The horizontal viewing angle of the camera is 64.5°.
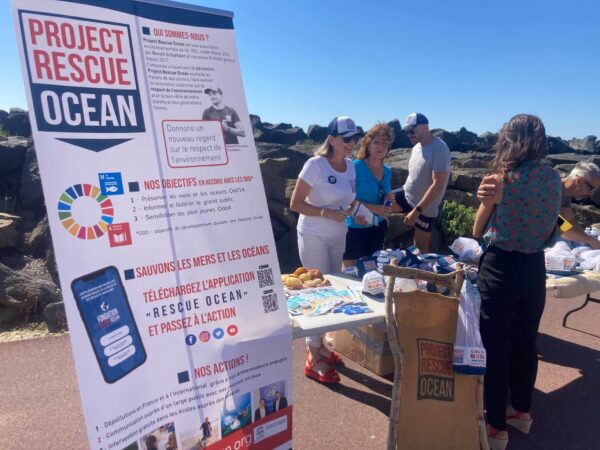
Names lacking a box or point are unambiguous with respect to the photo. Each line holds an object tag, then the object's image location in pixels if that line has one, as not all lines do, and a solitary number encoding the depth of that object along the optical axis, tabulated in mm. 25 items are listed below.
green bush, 7316
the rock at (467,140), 25066
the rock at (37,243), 6137
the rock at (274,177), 7191
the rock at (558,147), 25905
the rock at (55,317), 4469
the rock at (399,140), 25156
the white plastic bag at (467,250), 3570
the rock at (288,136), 25391
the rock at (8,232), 5832
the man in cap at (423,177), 4633
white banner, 1606
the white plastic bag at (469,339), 2496
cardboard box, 3654
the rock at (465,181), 8562
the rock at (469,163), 10211
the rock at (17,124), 17438
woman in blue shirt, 3789
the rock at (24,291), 4746
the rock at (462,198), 8078
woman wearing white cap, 3404
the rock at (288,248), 6794
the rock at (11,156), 7987
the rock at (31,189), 7452
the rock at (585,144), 28514
